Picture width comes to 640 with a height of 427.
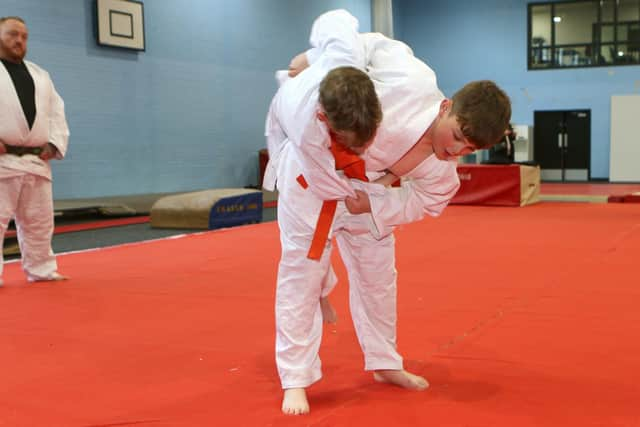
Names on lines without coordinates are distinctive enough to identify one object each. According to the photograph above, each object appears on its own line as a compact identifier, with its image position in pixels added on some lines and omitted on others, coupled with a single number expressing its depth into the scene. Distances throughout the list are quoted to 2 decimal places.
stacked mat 6.93
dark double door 15.70
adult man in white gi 3.80
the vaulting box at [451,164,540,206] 8.56
